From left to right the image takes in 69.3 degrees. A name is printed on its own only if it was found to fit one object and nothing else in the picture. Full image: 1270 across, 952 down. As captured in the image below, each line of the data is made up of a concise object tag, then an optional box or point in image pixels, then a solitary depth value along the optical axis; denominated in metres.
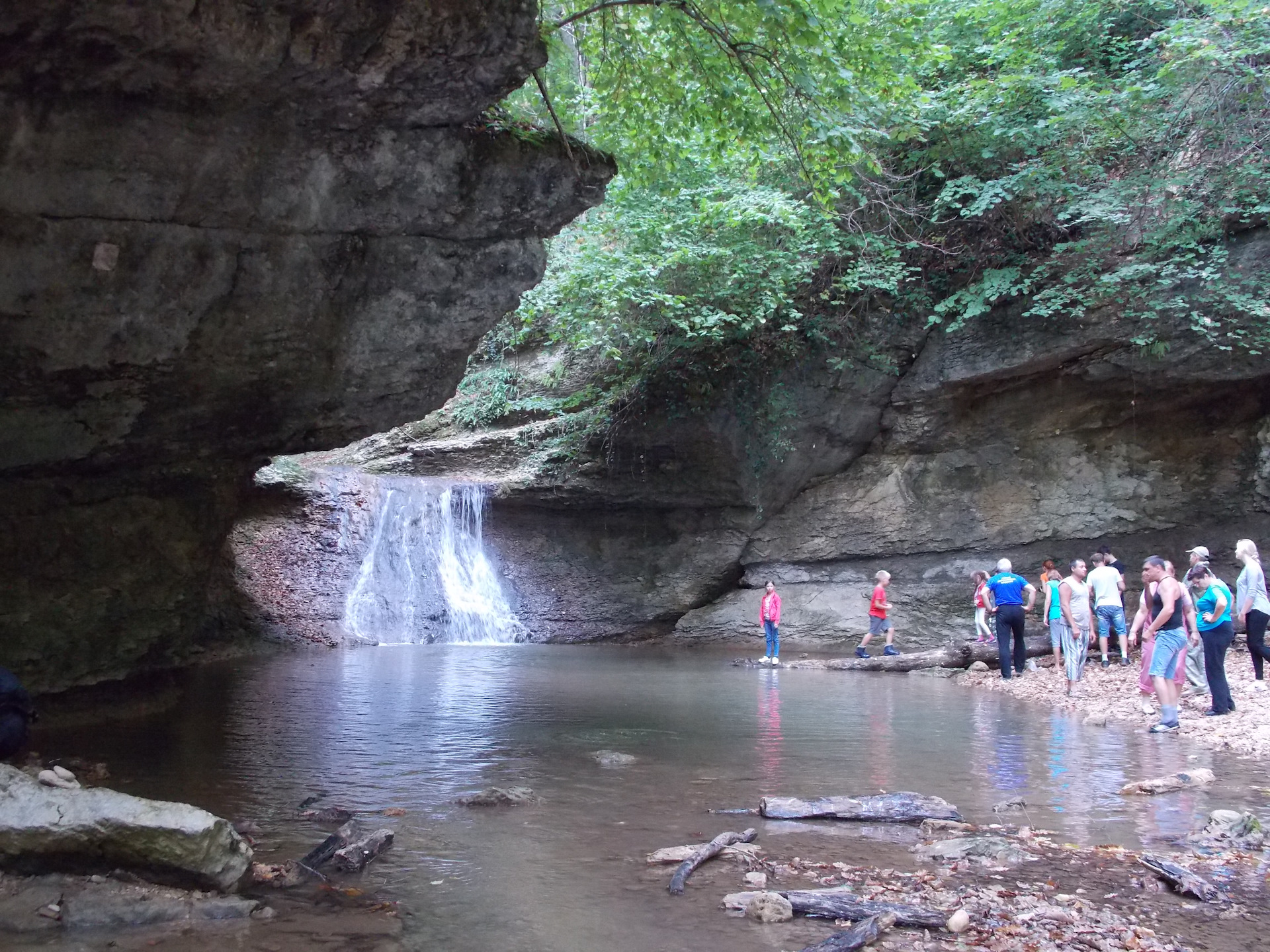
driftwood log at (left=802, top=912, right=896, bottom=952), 3.60
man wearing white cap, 10.27
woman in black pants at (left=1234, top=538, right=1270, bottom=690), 9.97
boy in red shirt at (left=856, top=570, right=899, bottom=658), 15.93
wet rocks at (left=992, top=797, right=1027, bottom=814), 5.54
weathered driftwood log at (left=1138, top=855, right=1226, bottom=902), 4.07
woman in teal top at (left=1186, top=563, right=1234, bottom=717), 8.62
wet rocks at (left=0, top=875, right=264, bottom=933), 3.78
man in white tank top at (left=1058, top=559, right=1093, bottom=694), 11.01
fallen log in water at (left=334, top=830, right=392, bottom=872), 4.51
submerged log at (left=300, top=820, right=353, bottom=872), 4.54
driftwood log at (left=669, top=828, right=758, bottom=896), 4.30
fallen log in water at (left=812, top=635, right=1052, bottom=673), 14.01
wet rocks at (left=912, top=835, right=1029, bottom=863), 4.64
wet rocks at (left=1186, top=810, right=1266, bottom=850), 4.76
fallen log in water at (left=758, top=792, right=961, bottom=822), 5.34
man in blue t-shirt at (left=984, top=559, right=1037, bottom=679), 12.34
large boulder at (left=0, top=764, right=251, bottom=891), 4.04
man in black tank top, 8.41
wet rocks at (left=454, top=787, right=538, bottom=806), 5.75
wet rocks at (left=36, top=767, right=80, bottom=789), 4.43
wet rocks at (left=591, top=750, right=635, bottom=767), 7.07
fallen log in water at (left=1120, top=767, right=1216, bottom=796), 5.99
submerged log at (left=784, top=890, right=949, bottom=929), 3.85
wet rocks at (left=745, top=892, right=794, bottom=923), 3.93
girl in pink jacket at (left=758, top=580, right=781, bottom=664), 15.21
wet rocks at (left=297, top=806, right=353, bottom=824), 5.36
